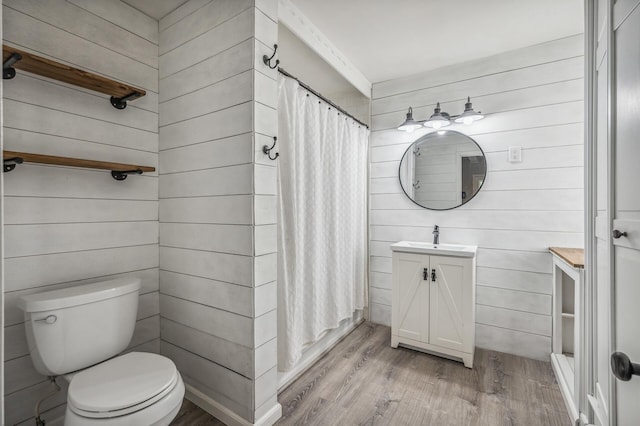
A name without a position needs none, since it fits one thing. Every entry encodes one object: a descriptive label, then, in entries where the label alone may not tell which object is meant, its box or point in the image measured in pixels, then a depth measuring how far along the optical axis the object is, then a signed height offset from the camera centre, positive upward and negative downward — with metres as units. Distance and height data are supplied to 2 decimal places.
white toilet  1.15 -0.69
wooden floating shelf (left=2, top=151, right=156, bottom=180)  1.31 +0.24
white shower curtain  1.90 -0.05
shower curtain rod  1.84 +0.85
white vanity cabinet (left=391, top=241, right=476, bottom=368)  2.20 -0.67
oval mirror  2.56 +0.37
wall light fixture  2.39 +0.77
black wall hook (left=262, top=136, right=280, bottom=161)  1.58 +0.33
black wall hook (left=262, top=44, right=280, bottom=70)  1.57 +0.81
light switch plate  2.38 +0.45
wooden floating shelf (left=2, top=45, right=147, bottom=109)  1.27 +0.67
